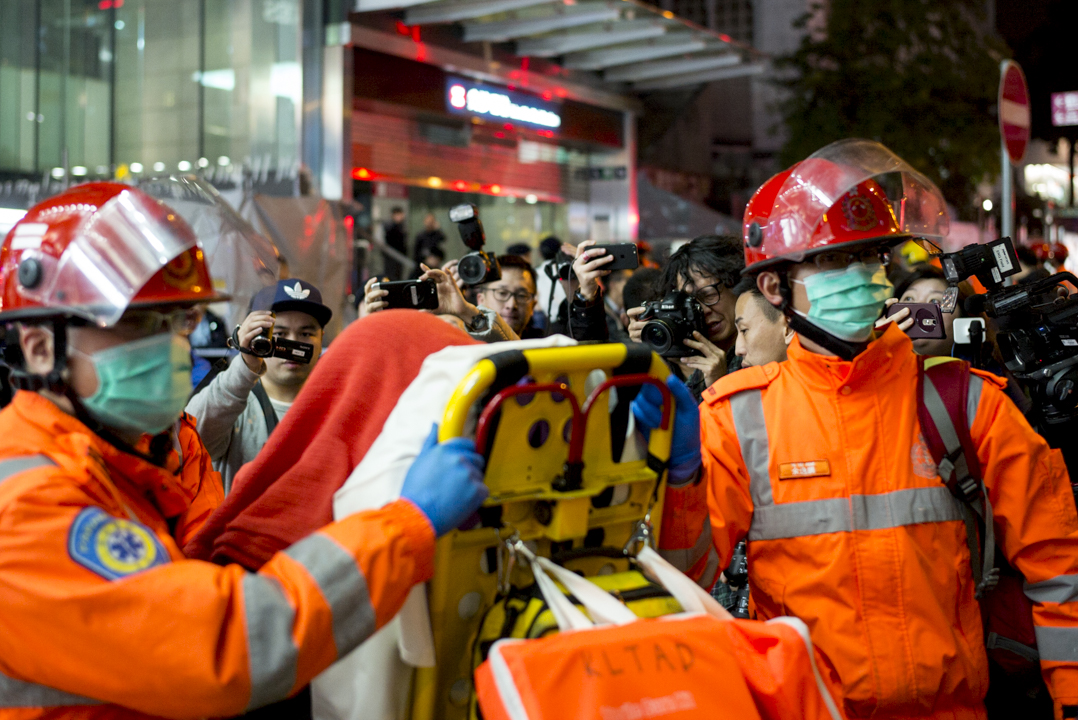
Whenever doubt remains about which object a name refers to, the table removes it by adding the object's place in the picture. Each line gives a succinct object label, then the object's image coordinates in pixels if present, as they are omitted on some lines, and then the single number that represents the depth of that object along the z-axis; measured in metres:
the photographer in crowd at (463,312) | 4.74
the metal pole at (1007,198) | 6.30
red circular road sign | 6.35
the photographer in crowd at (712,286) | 4.25
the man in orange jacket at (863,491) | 2.63
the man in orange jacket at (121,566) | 1.81
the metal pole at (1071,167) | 27.05
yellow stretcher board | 1.94
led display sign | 13.92
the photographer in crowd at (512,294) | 5.98
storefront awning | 12.75
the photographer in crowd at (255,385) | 4.30
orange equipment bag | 1.76
